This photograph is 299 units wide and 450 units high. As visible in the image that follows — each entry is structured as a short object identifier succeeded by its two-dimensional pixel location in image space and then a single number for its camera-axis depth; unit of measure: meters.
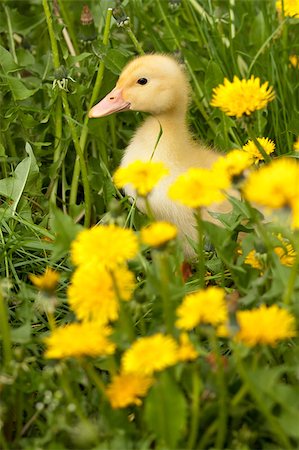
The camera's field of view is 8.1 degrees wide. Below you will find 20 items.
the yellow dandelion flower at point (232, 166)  0.93
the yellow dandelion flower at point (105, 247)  0.89
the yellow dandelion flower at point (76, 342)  0.88
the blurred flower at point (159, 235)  0.89
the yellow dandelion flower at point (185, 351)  0.88
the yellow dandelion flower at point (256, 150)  1.09
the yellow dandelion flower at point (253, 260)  0.99
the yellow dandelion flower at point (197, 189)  0.90
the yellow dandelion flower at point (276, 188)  0.86
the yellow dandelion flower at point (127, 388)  0.89
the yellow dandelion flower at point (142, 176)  0.92
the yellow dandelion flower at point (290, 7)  1.23
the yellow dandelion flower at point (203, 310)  0.88
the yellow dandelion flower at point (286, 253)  0.99
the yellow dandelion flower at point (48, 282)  0.90
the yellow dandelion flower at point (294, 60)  1.28
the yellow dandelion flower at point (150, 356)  0.87
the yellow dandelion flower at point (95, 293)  0.90
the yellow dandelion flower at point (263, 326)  0.87
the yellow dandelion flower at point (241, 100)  0.97
